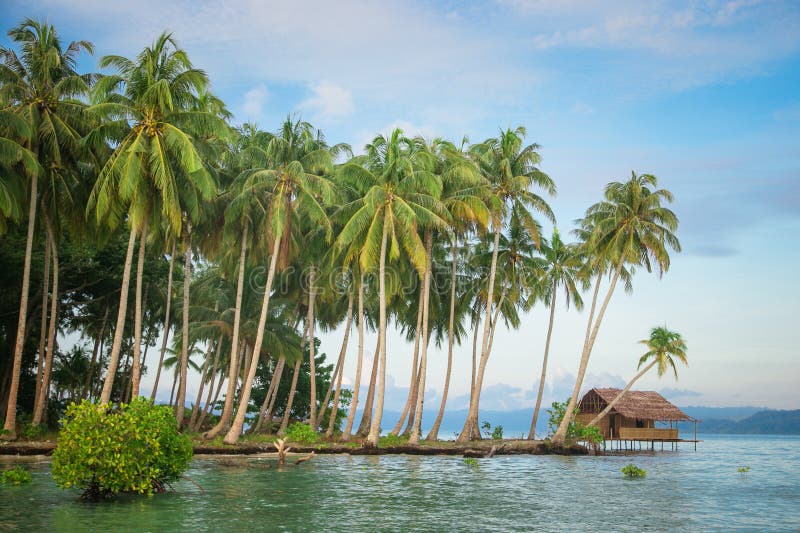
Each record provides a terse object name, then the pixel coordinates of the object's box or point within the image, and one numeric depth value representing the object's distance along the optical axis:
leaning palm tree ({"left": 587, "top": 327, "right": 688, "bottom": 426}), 46.25
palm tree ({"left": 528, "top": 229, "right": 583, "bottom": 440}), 48.06
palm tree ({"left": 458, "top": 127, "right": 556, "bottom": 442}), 40.31
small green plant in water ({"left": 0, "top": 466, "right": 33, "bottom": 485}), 19.27
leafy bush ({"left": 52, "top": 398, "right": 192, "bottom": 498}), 16.61
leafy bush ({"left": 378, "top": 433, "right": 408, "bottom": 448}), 37.79
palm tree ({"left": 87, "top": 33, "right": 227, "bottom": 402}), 26.70
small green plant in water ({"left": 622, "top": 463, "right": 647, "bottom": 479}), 29.84
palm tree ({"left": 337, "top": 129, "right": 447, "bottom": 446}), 34.09
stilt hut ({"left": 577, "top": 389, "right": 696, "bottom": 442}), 52.00
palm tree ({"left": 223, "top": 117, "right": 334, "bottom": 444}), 32.56
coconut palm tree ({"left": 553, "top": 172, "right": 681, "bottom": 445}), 40.75
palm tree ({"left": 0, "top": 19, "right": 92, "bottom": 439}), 26.88
